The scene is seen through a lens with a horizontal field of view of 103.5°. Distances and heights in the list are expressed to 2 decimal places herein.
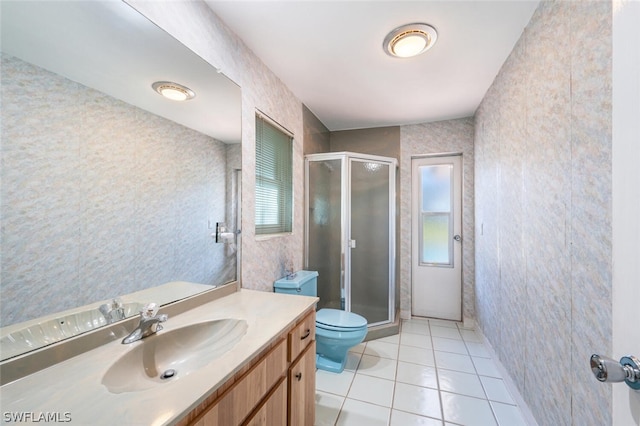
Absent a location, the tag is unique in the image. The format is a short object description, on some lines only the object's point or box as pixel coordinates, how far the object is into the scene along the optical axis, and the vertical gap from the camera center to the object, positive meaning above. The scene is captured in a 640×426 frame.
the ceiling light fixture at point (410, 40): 1.57 +1.14
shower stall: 2.68 -0.22
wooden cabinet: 0.73 -0.65
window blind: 1.92 +0.28
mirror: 0.74 +0.17
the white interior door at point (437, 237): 3.15 -0.32
